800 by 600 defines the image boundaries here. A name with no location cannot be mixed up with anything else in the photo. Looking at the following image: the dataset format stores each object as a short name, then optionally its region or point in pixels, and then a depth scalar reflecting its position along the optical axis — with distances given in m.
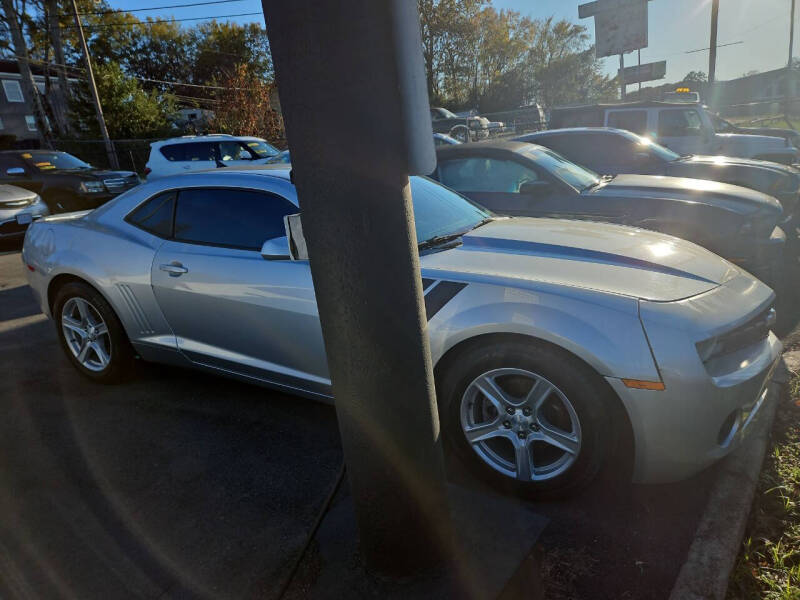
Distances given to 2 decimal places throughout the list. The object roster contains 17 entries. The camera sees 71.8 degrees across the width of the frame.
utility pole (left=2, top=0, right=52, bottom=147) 25.23
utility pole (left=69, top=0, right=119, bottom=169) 19.38
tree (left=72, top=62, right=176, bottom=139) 24.91
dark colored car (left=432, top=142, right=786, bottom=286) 5.25
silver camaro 2.29
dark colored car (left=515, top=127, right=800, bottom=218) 7.25
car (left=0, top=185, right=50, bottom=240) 9.41
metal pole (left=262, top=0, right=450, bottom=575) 1.44
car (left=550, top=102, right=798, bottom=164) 9.96
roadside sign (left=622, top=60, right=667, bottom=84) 31.81
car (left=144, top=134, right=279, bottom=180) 12.66
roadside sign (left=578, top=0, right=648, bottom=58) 27.53
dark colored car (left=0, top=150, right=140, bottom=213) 11.22
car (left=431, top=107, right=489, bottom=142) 29.81
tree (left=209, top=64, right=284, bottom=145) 25.22
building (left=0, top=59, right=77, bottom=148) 36.31
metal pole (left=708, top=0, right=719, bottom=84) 22.87
